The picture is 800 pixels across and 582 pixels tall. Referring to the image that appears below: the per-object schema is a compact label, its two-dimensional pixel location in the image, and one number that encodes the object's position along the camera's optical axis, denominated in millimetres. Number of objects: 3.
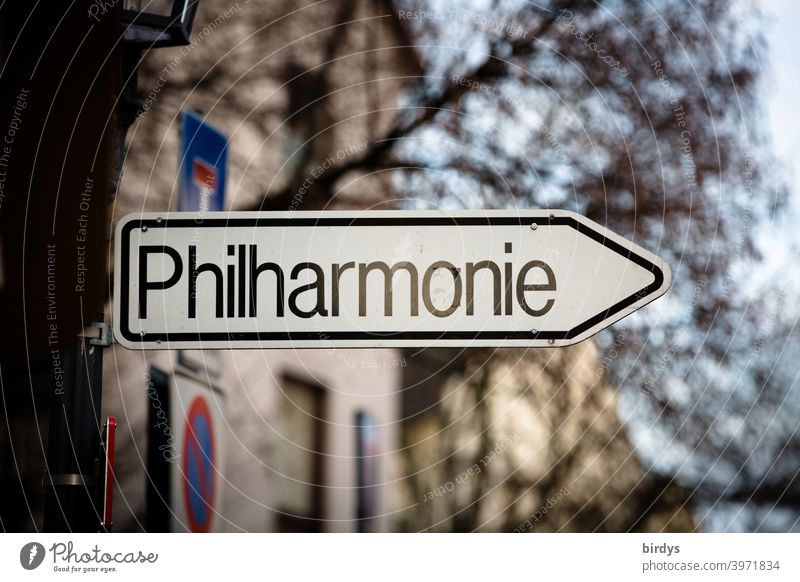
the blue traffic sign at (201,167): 4479
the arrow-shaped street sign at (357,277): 4200
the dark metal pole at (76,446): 4367
